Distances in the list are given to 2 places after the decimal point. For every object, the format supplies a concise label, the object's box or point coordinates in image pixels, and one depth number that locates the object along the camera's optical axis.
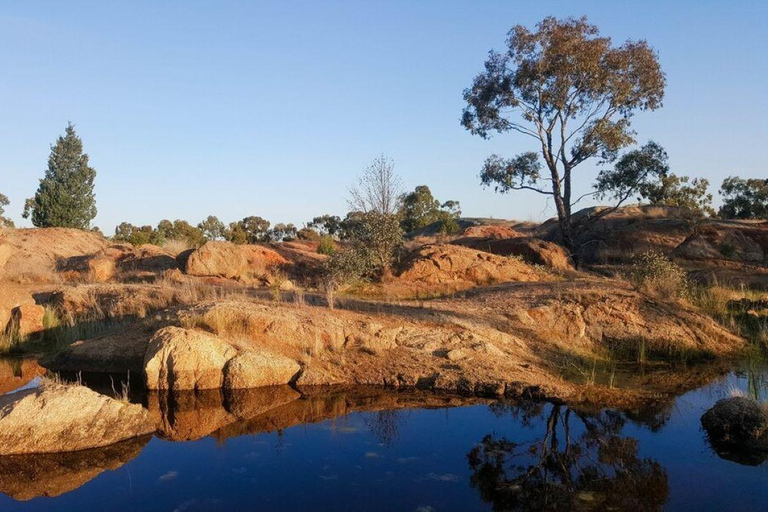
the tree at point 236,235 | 39.94
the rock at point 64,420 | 7.71
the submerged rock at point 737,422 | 8.02
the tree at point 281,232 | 45.44
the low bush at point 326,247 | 27.53
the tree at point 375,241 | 21.36
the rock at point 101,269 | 22.00
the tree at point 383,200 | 25.22
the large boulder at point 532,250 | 25.30
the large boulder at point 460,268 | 21.56
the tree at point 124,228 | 45.85
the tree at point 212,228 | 42.80
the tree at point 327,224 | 48.62
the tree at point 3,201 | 55.22
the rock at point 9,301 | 13.65
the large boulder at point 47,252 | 21.58
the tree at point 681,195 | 33.53
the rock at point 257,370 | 10.37
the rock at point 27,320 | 13.63
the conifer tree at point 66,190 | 40.00
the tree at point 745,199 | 39.47
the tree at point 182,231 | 41.56
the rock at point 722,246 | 26.11
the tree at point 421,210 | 48.47
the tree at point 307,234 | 40.94
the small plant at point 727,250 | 26.17
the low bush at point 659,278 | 15.54
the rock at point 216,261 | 21.56
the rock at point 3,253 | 18.69
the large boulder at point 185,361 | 10.27
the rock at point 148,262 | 23.06
